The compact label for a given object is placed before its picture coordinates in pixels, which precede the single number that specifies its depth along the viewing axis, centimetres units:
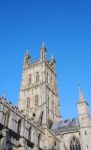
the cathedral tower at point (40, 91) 5509
